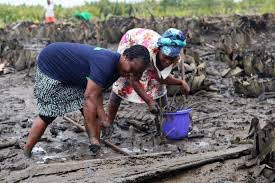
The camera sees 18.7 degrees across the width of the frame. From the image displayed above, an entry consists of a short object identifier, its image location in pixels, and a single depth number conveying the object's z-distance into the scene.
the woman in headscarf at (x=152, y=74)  7.80
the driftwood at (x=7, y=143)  8.29
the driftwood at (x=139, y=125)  9.09
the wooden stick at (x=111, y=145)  7.86
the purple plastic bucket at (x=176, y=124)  8.25
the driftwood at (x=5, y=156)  7.78
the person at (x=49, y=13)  24.19
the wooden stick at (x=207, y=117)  9.77
